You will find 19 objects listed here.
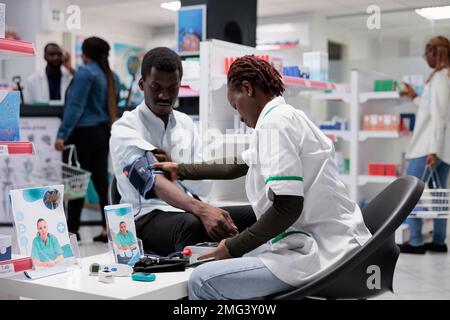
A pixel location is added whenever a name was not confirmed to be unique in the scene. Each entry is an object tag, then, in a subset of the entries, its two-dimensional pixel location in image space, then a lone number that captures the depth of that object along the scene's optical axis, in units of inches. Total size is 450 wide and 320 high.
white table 68.2
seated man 87.7
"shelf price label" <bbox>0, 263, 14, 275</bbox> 73.0
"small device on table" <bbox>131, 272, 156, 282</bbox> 73.0
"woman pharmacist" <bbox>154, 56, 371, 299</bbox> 68.7
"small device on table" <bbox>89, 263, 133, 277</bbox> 75.8
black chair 68.8
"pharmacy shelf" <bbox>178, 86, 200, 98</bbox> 148.4
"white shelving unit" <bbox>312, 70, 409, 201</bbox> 218.1
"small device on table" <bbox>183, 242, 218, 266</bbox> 79.0
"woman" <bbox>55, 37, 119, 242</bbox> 190.4
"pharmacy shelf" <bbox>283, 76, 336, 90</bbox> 156.5
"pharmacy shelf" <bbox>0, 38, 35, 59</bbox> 74.5
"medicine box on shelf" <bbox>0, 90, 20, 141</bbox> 77.7
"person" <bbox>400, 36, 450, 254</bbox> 189.8
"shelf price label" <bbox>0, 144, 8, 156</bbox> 74.9
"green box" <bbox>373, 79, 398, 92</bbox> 223.6
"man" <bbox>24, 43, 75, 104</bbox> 239.1
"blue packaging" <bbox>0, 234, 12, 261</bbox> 74.3
